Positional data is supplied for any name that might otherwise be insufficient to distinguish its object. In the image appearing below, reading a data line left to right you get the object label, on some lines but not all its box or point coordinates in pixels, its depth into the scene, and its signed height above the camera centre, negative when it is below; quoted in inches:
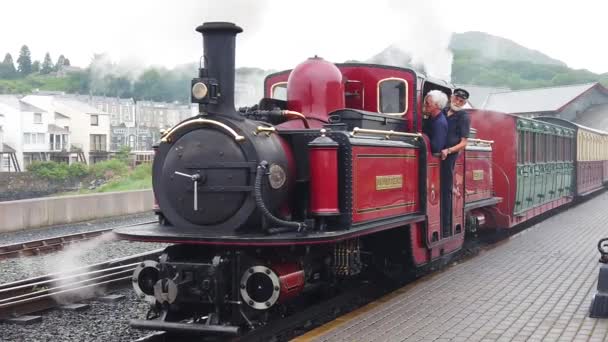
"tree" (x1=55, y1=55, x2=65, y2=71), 3981.8 +591.1
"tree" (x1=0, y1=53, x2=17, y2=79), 3683.3 +514.4
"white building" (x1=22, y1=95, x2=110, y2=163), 2277.3 +125.9
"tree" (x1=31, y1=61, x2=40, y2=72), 3991.1 +557.1
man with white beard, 347.9 +8.9
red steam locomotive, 245.1 -12.2
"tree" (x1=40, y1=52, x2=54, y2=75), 3919.0 +562.0
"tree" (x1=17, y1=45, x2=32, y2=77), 3900.1 +570.7
